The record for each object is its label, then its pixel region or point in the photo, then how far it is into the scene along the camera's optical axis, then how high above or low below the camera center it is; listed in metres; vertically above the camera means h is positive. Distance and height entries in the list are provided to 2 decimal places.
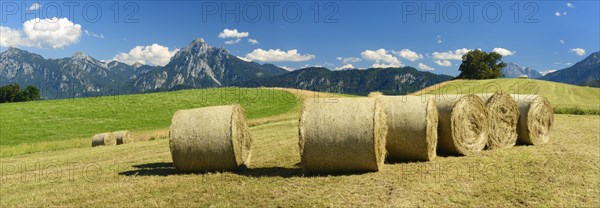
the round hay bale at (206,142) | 11.52 -1.14
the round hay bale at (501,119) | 14.33 -0.75
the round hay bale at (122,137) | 28.81 -2.47
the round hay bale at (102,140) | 27.53 -2.53
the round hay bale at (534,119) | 15.38 -0.82
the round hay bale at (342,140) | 10.30 -1.00
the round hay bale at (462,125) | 12.64 -0.84
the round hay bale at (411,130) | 11.63 -0.87
